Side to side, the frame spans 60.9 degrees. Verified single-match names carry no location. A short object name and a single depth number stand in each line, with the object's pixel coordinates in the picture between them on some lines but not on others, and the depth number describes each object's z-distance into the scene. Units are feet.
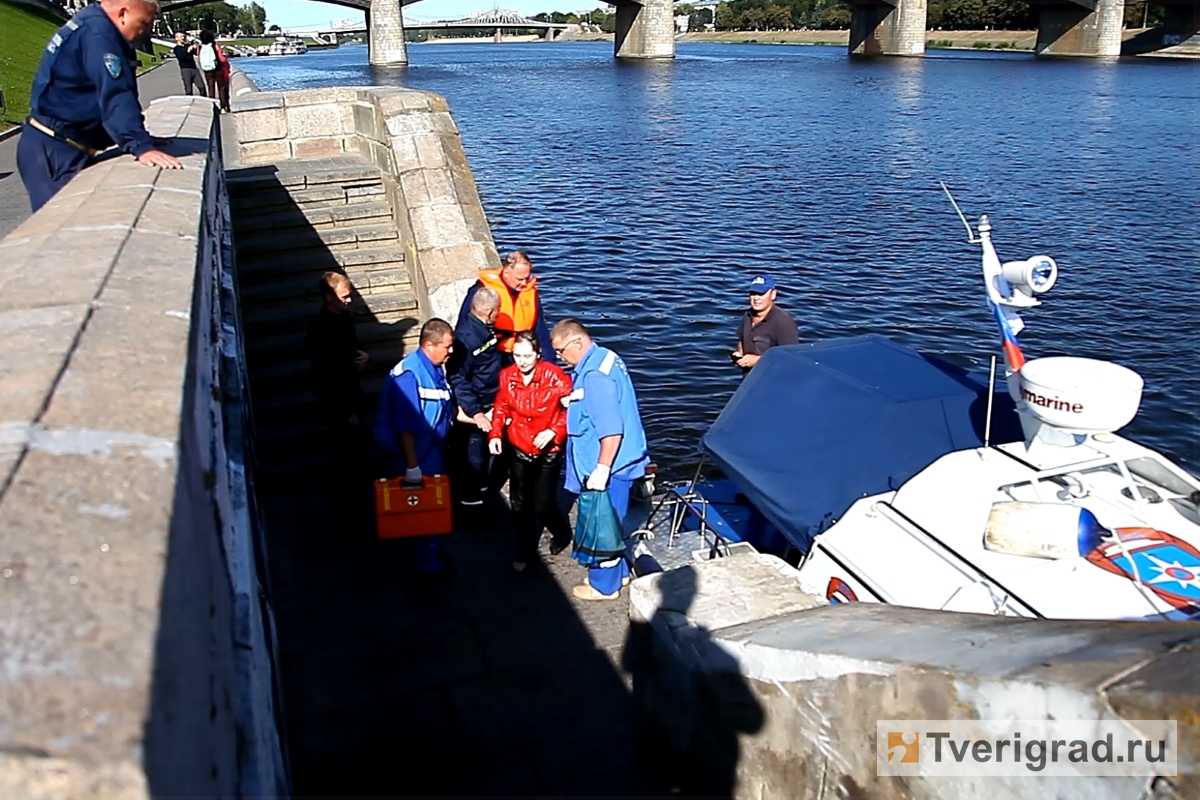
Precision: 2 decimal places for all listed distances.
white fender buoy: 16.29
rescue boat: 16.31
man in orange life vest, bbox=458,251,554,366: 21.71
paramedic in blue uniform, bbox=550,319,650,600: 17.97
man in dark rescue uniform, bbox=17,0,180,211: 15.05
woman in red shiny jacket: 18.53
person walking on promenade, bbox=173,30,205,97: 55.98
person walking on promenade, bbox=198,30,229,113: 47.24
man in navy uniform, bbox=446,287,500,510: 20.57
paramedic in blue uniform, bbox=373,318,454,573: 18.45
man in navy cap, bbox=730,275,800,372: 25.73
